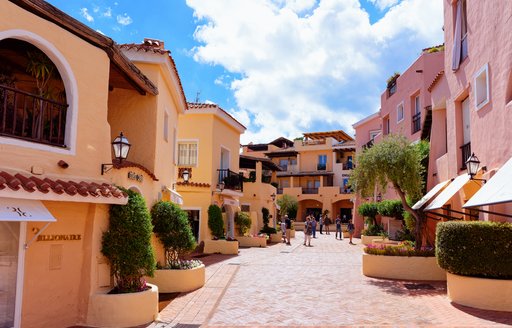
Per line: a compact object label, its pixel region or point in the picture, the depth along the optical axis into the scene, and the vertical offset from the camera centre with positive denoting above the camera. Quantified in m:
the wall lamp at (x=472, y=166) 12.67 +1.47
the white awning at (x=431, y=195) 16.16 +0.80
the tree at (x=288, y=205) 58.51 +1.16
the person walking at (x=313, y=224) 34.82 -0.77
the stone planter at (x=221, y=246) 23.20 -1.77
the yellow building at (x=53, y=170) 7.83 +0.76
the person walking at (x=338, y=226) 38.75 -0.98
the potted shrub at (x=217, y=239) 23.23 -1.42
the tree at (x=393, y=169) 15.96 +1.71
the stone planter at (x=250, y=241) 28.58 -1.79
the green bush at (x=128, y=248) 9.55 -0.80
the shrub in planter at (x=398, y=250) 15.09 -1.20
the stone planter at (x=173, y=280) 12.88 -2.00
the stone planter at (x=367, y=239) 30.14 -1.62
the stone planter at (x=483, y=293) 10.04 -1.76
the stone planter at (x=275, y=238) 34.11 -1.88
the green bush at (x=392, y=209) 25.00 +0.39
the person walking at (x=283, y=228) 33.93 -1.10
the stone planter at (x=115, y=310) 9.05 -2.05
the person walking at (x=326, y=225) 48.62 -1.15
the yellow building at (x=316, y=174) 60.75 +5.79
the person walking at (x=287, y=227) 32.47 -1.02
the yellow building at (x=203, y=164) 24.20 +2.76
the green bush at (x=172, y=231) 13.12 -0.58
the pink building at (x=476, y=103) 11.57 +3.58
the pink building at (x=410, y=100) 25.48 +7.51
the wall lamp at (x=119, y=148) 9.88 +1.41
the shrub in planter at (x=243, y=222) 28.55 -0.57
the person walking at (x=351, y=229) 32.82 -1.04
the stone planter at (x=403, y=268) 14.80 -1.76
